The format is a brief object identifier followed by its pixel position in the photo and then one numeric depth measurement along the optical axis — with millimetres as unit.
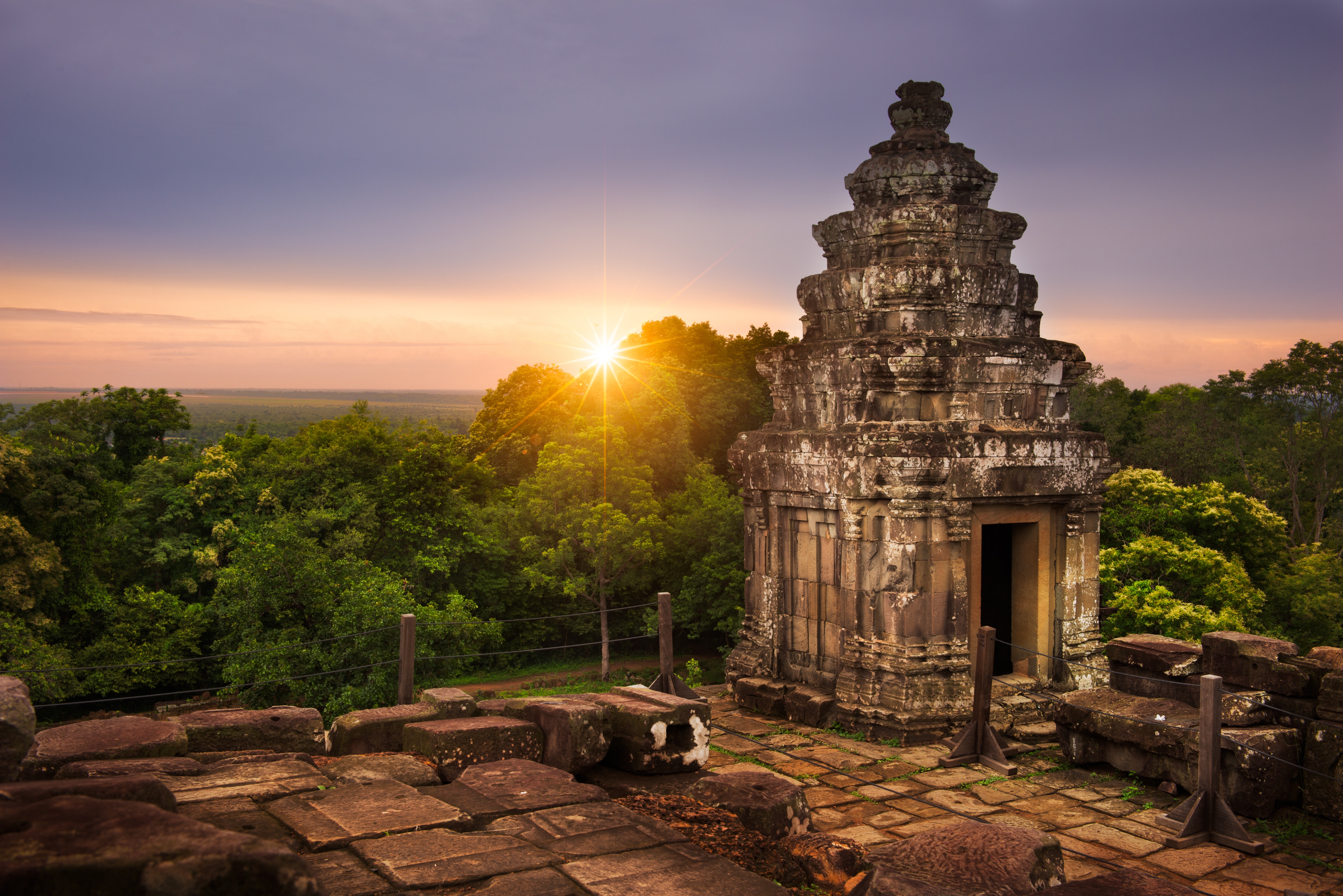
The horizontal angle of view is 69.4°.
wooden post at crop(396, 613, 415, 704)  7898
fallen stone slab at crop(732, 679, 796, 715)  9719
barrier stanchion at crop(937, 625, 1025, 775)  7777
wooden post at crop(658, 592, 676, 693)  9453
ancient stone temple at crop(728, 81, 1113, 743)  8812
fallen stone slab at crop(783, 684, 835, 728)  9234
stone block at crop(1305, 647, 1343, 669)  7211
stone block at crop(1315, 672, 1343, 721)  6781
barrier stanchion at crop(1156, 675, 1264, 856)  6344
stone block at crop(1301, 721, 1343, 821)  6648
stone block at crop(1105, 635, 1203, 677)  8141
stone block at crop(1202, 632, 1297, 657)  7414
